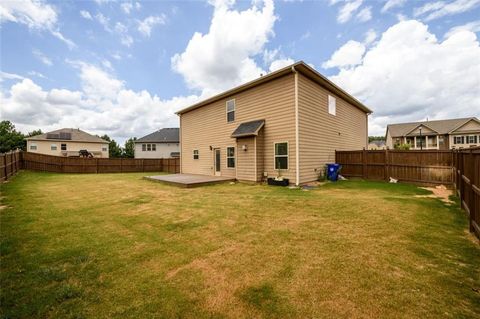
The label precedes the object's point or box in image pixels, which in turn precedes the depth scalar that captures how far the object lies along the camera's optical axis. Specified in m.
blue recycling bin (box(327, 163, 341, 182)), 11.07
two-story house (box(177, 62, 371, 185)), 9.82
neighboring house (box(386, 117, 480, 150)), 31.06
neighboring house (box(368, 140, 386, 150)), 54.74
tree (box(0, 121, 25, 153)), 42.85
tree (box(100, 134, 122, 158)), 51.47
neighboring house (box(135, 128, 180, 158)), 35.81
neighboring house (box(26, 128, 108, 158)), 32.38
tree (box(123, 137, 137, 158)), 51.54
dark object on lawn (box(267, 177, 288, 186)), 9.78
